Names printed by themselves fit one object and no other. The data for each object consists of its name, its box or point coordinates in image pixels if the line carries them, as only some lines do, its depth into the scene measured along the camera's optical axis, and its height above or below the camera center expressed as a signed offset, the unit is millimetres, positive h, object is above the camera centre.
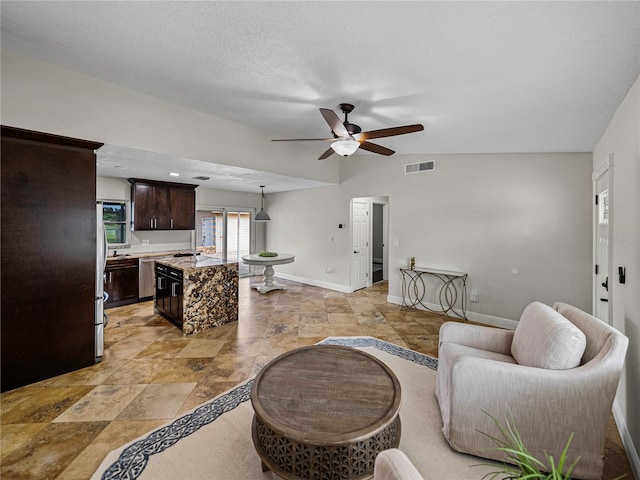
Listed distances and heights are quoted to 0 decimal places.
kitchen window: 5203 +284
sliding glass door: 6776 +93
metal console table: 4477 -873
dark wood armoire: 2459 -179
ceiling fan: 2481 +1010
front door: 2586 -74
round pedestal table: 5590 -525
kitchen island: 3771 -802
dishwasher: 5165 -789
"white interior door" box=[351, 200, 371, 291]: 6141 -162
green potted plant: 758 -666
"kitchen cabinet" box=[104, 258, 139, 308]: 4803 -791
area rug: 1712 -1434
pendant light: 6543 +483
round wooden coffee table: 1411 -980
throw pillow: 1729 -684
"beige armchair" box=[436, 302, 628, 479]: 1609 -937
